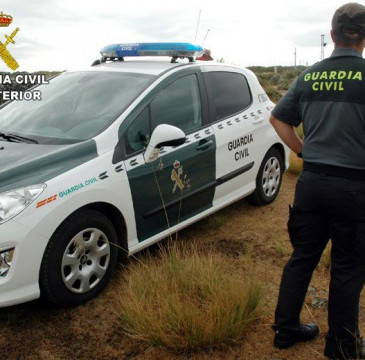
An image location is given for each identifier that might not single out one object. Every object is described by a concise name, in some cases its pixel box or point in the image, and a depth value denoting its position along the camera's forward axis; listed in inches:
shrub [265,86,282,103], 669.9
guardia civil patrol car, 119.9
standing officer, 97.3
